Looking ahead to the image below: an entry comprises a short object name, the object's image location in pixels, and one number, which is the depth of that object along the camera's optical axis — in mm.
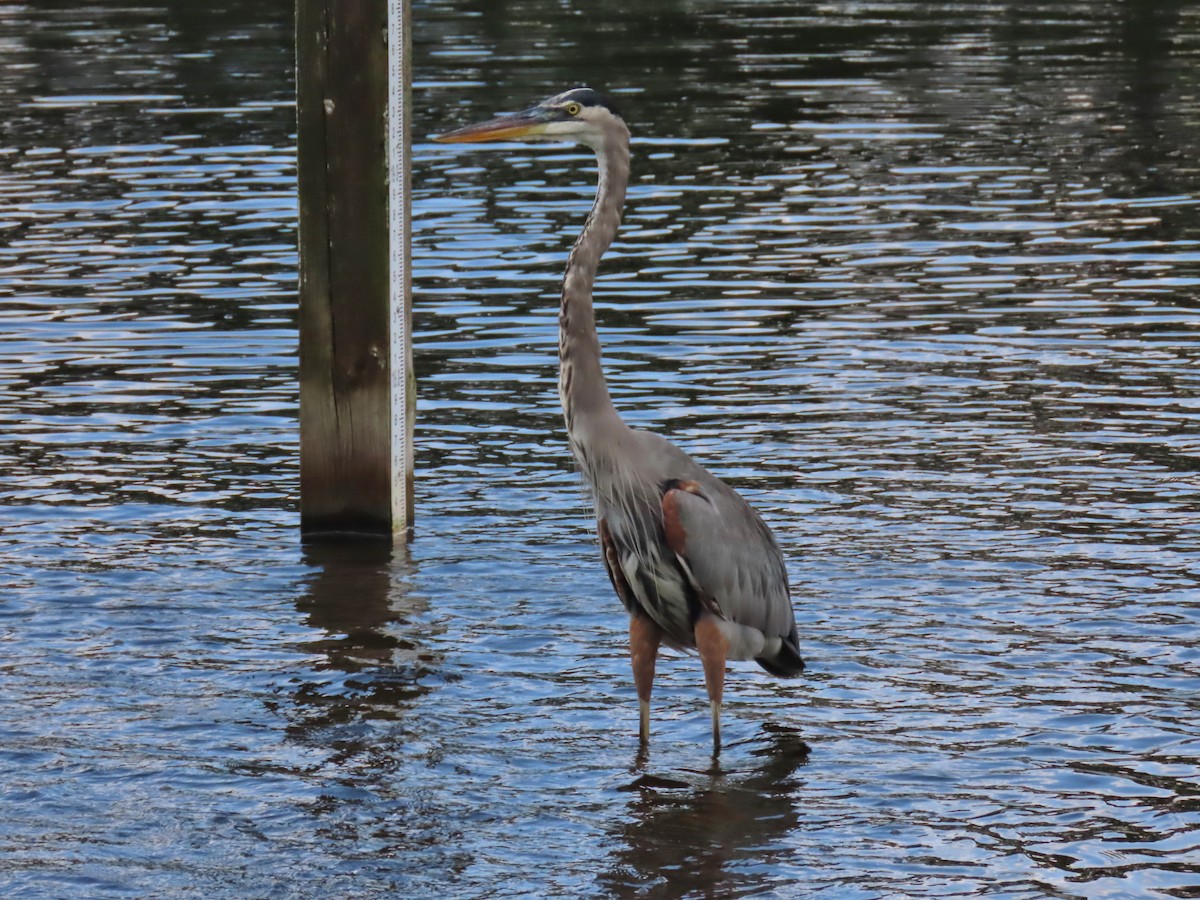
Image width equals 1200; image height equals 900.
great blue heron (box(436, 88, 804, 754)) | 14031
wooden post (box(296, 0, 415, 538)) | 17406
